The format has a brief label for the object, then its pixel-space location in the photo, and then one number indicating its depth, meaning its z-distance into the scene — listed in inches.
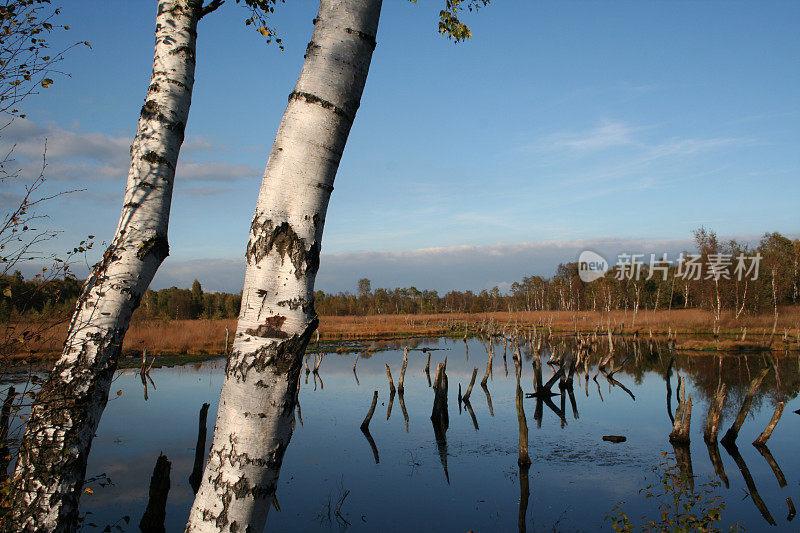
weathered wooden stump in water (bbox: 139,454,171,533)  428.5
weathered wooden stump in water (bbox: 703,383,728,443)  660.1
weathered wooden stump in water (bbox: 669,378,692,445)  687.3
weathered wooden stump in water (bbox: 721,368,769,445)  625.3
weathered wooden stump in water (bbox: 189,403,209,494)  487.8
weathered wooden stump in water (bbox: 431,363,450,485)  781.3
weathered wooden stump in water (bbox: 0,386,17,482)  144.3
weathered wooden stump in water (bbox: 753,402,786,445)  597.9
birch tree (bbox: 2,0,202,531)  117.6
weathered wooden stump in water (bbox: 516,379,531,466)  592.4
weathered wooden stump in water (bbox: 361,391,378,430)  736.2
